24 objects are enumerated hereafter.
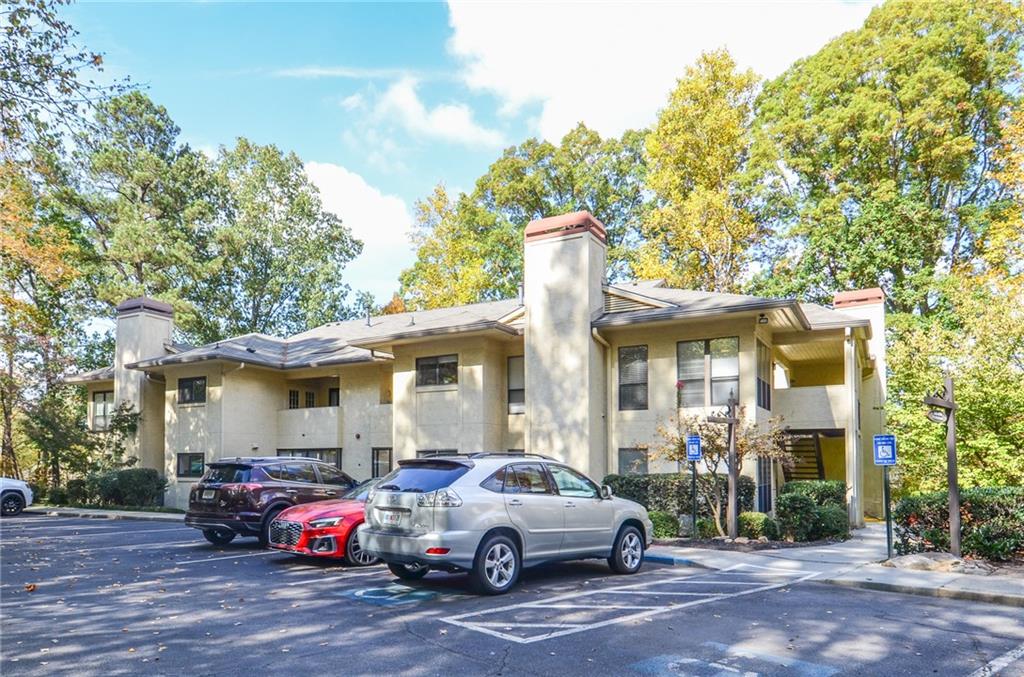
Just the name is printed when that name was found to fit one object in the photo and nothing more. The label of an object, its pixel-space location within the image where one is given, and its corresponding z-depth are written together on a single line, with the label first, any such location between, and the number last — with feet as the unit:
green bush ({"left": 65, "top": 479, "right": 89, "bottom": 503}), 88.17
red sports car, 37.60
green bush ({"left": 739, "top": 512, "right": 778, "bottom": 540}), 49.55
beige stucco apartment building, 60.18
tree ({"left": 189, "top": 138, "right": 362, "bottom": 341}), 135.54
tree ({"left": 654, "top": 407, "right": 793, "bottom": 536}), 48.93
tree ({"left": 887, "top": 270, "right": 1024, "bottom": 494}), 62.44
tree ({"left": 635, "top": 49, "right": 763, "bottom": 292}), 97.50
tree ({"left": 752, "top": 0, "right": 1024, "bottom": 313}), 94.79
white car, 77.61
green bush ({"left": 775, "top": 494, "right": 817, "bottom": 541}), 50.11
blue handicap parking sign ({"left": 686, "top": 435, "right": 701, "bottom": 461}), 46.60
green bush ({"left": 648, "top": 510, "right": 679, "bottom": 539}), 50.26
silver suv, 28.86
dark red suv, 43.47
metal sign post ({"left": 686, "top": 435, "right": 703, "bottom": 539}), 46.60
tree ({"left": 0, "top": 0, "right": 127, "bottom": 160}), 34.86
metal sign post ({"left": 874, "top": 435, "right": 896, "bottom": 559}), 38.81
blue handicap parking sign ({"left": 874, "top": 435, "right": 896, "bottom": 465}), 38.93
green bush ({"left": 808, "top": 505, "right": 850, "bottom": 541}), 50.88
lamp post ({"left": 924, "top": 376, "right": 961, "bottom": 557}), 36.91
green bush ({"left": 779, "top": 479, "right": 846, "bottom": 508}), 54.39
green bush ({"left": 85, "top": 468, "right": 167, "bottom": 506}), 82.48
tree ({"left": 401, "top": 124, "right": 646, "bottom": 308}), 123.54
